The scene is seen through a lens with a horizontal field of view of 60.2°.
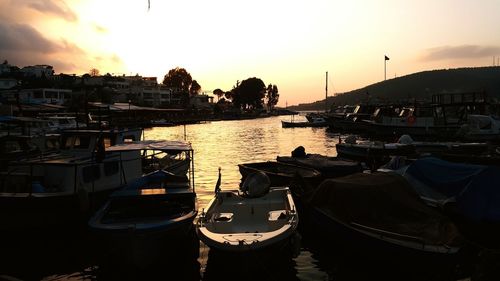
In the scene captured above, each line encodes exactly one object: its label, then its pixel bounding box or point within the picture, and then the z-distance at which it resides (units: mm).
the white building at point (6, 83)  125688
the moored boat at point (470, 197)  14859
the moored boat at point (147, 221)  13500
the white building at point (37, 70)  169900
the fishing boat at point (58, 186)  17016
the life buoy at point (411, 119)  56359
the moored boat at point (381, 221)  12414
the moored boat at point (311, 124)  106000
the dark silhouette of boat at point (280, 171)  23203
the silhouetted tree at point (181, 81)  199125
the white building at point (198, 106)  192350
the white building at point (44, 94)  111688
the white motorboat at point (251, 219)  12586
